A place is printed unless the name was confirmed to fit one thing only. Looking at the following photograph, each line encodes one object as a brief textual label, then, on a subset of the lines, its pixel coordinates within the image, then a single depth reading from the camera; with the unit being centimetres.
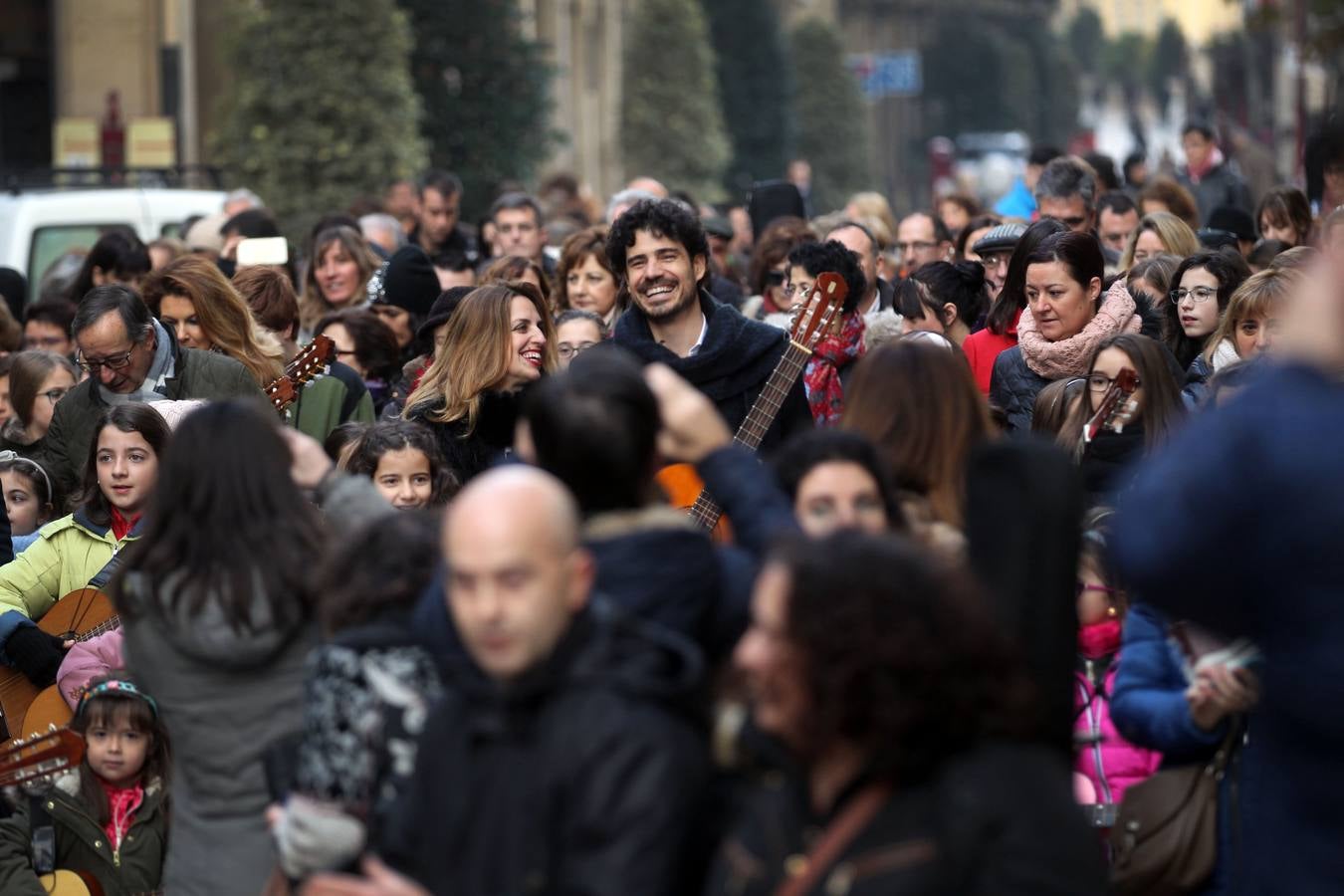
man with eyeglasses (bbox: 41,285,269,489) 1681
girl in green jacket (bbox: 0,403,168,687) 1466
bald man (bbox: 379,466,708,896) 762
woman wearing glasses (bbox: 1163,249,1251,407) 1791
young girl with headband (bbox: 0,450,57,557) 1756
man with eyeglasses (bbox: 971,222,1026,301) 1962
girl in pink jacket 1112
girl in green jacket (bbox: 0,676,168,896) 1322
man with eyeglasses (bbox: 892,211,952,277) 2619
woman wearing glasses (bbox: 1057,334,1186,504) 1305
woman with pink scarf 1627
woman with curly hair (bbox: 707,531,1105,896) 716
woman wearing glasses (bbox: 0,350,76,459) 1945
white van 3087
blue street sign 11656
